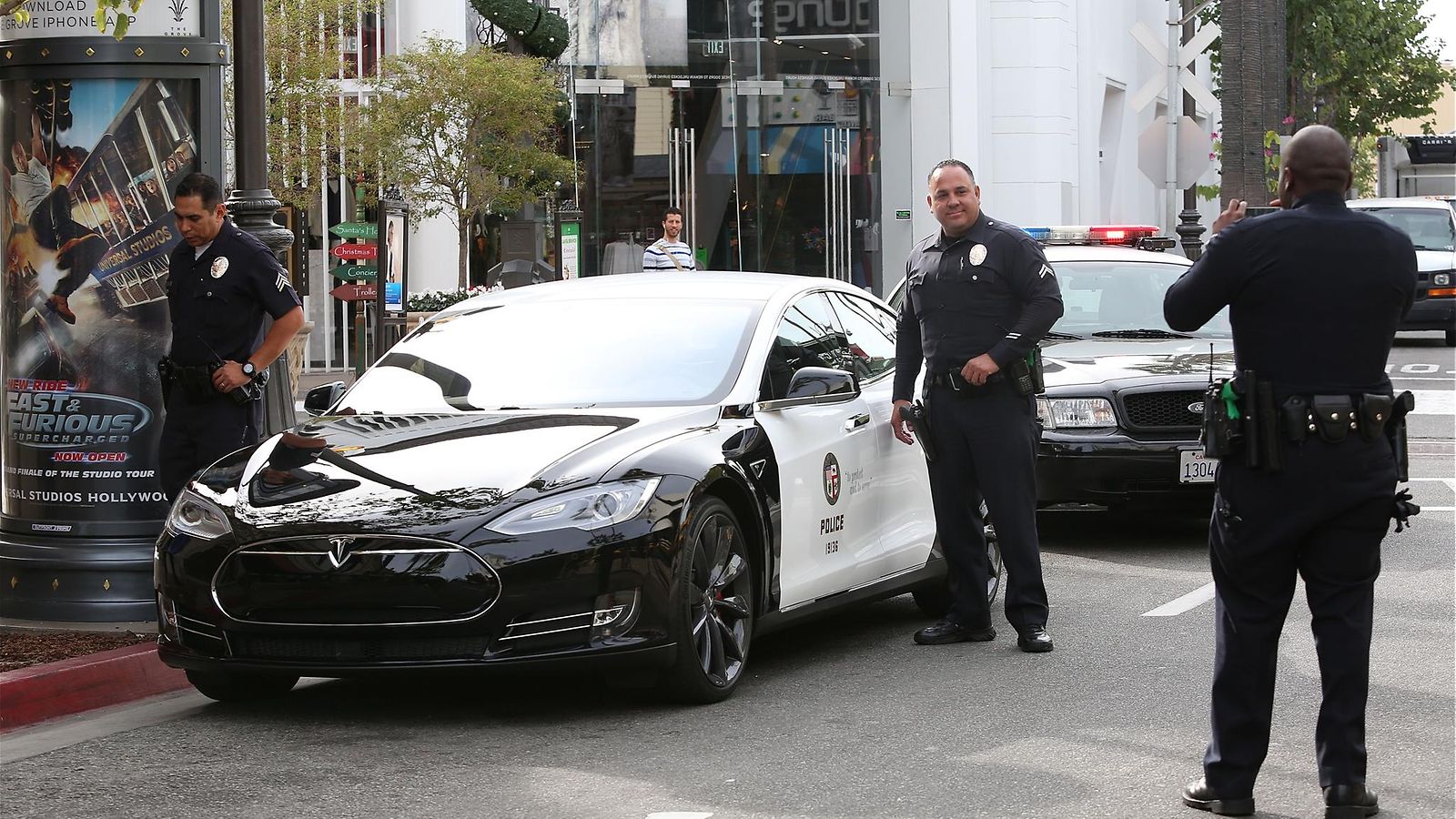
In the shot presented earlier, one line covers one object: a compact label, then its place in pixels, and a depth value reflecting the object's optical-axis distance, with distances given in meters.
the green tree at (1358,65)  49.06
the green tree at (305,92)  24.97
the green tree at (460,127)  23.81
